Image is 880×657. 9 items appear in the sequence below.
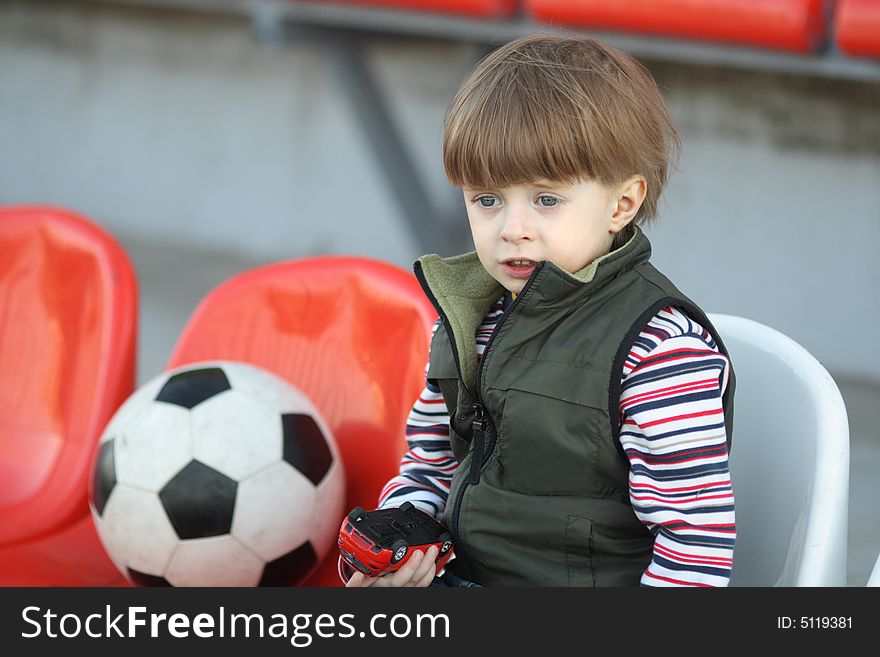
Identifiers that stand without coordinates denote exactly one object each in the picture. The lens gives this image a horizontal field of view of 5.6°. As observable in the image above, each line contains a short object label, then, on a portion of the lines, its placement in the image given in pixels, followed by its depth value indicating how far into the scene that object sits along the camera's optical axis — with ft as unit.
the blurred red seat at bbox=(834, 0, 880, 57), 23.14
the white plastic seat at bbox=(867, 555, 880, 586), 17.97
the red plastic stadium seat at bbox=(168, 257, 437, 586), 19.18
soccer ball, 18.94
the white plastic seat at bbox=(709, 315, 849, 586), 18.18
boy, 18.01
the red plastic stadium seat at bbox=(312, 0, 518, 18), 27.84
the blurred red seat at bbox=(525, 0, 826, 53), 24.13
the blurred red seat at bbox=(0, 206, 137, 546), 19.73
